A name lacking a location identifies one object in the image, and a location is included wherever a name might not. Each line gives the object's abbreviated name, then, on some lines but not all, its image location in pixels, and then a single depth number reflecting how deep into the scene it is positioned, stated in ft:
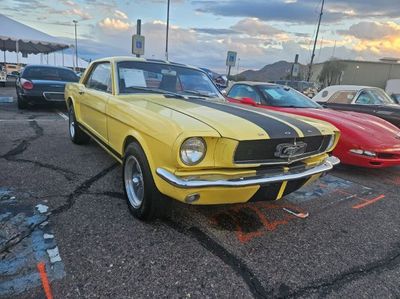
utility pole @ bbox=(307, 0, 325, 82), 72.55
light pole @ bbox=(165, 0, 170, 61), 59.60
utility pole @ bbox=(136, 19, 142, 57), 41.29
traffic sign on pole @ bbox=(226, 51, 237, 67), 46.57
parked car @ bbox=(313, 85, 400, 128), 24.21
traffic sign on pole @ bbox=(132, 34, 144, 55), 39.81
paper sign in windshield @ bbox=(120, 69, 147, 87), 12.52
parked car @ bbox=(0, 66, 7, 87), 59.57
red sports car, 15.44
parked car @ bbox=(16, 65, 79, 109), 29.07
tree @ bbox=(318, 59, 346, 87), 167.24
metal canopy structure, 100.14
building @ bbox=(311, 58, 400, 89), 189.78
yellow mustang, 8.03
